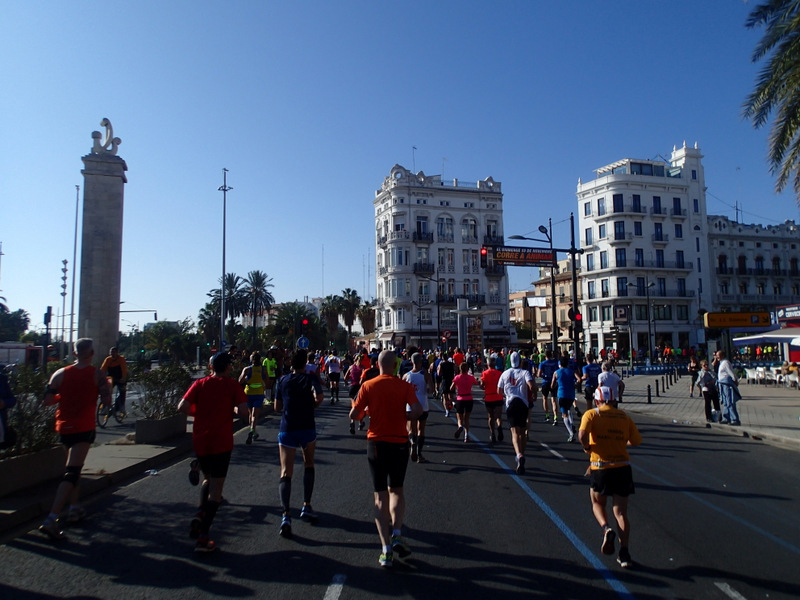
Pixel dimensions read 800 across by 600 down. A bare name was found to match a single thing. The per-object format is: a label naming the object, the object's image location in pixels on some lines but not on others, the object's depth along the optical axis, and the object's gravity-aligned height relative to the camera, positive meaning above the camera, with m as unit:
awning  23.15 +0.28
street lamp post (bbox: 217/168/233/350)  45.25 +12.44
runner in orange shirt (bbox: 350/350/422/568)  5.17 -0.97
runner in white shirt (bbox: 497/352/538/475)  9.10 -0.89
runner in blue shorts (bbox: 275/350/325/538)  6.28 -0.86
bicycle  13.99 -1.74
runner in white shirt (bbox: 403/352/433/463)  9.77 -1.20
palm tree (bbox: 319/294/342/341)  70.43 +4.18
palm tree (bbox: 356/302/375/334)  70.25 +3.79
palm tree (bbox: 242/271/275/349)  67.38 +6.42
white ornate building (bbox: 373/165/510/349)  57.34 +9.23
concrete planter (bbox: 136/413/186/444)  10.95 -1.62
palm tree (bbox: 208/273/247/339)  65.44 +5.41
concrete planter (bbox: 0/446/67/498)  6.92 -1.57
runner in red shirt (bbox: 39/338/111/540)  6.11 -0.68
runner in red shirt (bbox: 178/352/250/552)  5.56 -0.82
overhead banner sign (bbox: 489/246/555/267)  27.30 +4.33
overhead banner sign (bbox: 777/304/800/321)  32.29 +1.77
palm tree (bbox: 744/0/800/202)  12.91 +6.22
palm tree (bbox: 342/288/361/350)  70.25 +5.02
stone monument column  27.91 +5.00
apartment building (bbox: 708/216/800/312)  65.25 +9.13
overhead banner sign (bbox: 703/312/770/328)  25.81 +1.11
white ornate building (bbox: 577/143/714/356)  61.12 +10.06
